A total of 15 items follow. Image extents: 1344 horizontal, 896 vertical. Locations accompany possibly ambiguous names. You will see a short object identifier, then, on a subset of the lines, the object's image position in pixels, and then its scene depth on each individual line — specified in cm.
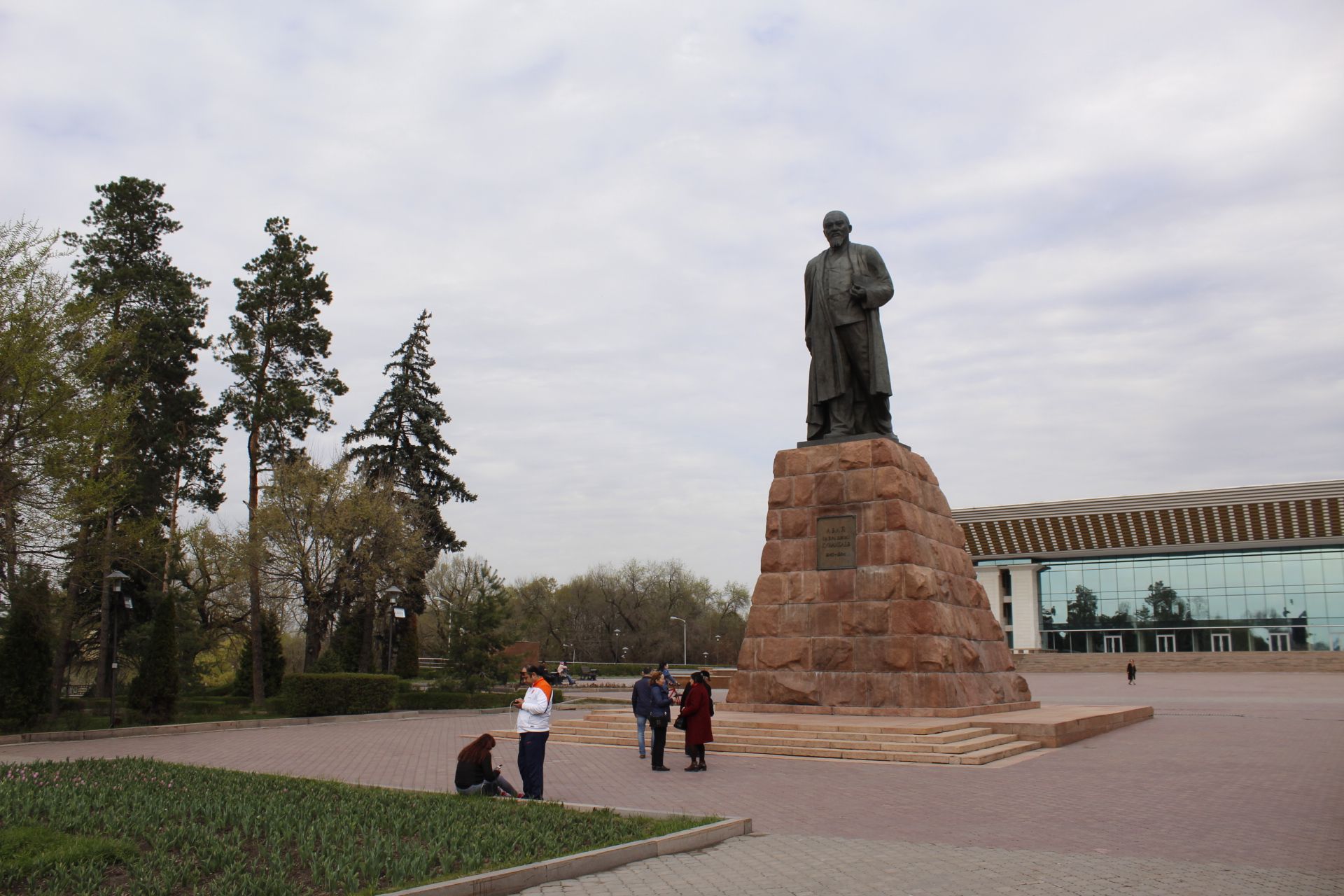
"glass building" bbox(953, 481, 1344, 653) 5825
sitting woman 932
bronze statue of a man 1681
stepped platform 1245
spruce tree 3891
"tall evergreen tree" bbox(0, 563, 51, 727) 1909
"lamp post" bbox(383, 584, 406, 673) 2746
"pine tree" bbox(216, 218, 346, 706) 3044
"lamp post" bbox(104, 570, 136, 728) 1962
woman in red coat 1199
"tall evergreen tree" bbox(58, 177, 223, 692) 2841
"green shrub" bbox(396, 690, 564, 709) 2723
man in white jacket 930
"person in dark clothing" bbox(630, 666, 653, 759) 1273
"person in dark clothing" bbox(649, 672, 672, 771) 1213
